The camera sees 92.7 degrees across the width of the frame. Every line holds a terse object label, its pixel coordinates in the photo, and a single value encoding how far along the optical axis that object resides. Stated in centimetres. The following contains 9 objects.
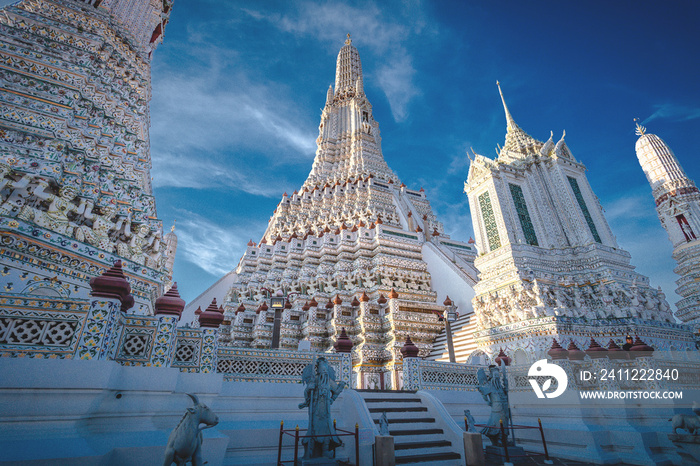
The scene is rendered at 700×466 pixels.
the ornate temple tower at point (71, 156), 670
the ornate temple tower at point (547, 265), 1091
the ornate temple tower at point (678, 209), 1955
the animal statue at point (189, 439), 319
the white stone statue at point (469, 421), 568
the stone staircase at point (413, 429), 568
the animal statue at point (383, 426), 503
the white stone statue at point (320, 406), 490
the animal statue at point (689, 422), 554
